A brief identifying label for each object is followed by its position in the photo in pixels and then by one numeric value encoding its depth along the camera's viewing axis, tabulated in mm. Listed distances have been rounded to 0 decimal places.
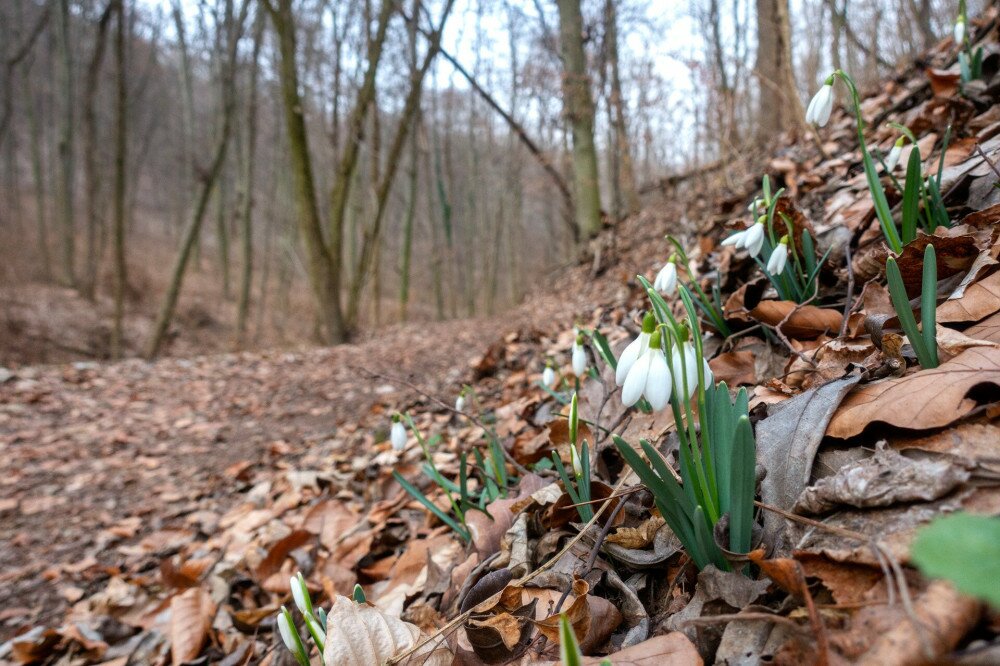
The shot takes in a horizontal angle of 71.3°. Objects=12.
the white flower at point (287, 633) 388
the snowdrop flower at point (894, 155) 599
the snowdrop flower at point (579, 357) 588
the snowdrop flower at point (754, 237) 505
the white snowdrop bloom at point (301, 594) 391
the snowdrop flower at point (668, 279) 494
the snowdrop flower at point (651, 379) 343
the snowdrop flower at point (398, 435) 652
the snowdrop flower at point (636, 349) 358
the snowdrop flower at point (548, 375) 702
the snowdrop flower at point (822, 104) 549
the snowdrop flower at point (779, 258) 520
